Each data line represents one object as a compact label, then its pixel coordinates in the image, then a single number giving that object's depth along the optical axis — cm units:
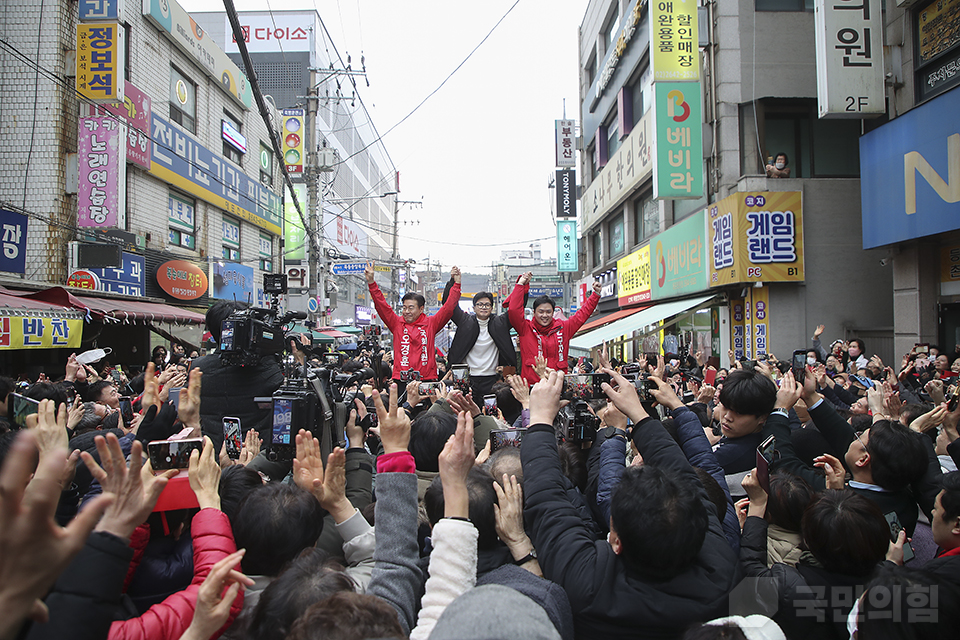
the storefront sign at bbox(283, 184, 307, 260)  2409
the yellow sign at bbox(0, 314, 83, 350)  765
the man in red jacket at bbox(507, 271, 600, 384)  612
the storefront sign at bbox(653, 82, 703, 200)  1152
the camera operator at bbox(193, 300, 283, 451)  357
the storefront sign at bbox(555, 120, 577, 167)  2525
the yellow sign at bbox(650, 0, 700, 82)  1145
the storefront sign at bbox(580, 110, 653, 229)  1488
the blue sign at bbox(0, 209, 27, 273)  812
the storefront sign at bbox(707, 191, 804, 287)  1055
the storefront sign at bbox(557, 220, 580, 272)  2591
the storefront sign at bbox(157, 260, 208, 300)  1409
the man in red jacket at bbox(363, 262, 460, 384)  622
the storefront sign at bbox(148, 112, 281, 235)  1430
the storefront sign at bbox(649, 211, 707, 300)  1216
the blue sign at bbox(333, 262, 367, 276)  1923
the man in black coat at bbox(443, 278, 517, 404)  619
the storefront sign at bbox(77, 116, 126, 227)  1116
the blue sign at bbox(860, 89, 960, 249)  737
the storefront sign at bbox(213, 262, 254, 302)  1719
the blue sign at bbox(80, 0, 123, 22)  1114
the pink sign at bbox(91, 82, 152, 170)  1256
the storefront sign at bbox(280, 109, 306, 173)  2006
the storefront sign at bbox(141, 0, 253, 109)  1423
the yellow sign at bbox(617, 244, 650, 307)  1603
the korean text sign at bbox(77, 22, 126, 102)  1067
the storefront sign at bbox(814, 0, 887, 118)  873
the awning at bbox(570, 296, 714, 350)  1212
